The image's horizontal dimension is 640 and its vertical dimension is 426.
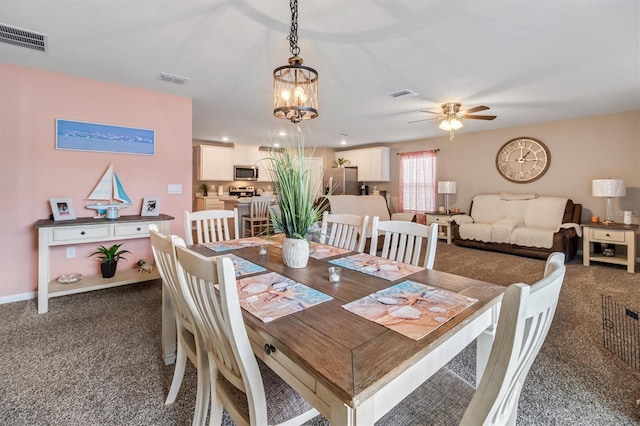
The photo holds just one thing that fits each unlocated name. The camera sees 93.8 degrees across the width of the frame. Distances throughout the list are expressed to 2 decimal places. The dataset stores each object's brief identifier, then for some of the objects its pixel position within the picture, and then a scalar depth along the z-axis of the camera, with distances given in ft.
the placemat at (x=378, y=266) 4.98
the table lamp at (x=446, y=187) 20.38
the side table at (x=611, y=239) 12.84
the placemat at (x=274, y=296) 3.60
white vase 5.33
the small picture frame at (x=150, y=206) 11.45
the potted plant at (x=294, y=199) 5.15
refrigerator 25.35
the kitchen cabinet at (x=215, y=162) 22.86
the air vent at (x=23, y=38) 7.20
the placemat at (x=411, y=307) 3.23
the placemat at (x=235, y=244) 6.97
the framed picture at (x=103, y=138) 10.08
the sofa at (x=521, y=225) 14.88
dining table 2.37
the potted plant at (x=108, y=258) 10.18
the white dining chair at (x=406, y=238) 5.79
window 22.50
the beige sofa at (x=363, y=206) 18.95
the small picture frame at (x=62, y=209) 9.74
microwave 24.58
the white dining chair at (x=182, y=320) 4.04
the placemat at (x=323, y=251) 6.30
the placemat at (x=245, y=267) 5.11
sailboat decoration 10.51
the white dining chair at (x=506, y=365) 2.12
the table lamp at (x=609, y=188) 13.51
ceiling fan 12.89
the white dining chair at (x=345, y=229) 7.74
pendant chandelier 5.79
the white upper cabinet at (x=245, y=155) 24.62
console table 8.83
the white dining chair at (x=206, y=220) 8.05
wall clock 17.20
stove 24.85
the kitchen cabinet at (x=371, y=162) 24.62
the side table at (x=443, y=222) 19.13
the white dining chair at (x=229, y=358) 2.87
